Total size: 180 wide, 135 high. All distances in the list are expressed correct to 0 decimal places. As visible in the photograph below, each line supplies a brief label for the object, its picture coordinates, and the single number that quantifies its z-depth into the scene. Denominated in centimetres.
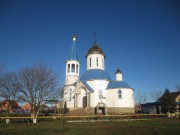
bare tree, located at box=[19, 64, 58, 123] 2528
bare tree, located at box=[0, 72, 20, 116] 2752
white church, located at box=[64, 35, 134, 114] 4300
